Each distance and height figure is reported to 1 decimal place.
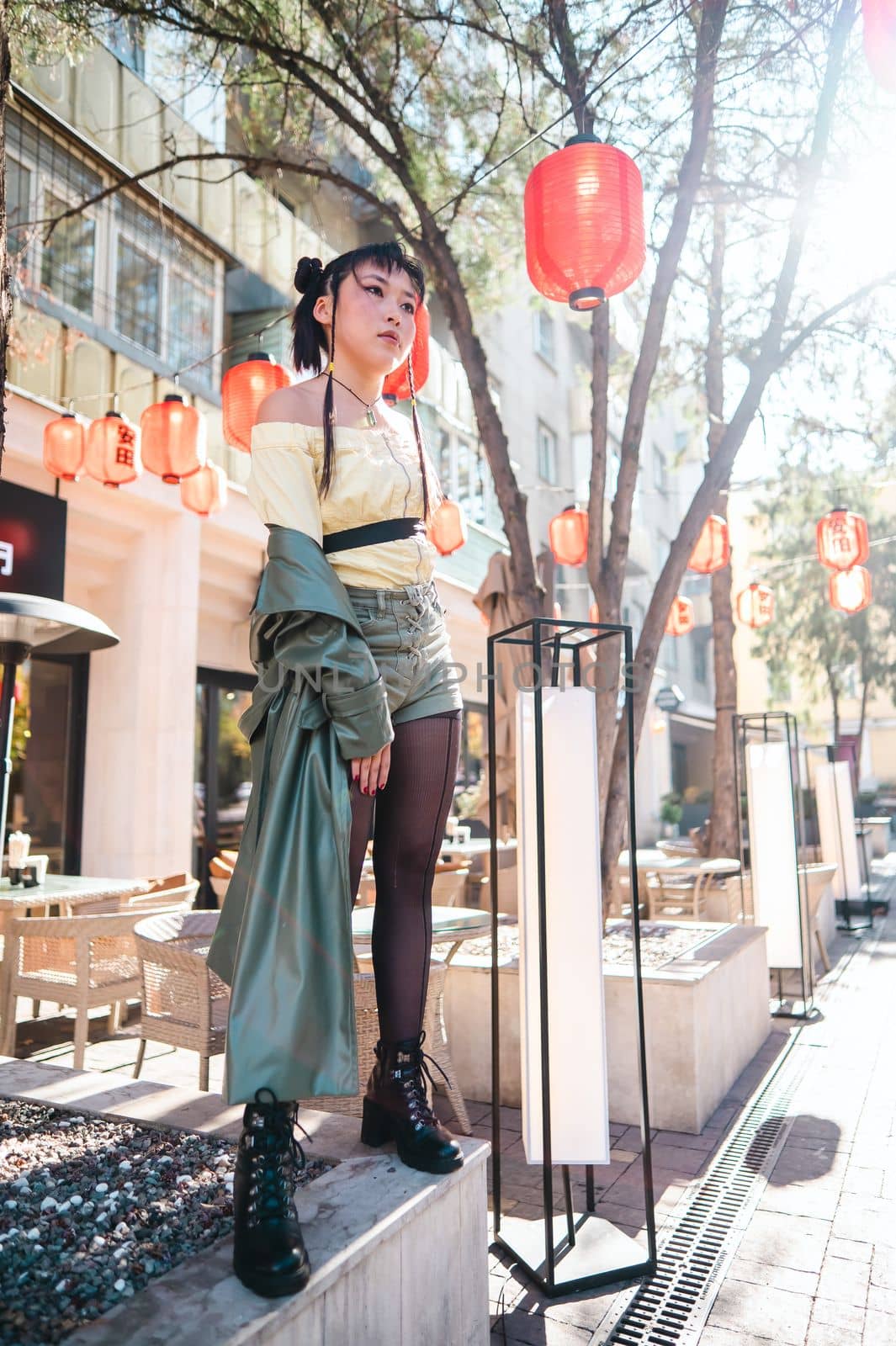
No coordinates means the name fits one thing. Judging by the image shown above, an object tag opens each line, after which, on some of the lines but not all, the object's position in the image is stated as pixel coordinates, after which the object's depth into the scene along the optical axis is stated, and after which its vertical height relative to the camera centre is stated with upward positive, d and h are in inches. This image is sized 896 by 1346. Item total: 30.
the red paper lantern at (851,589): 378.0 +78.5
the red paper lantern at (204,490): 293.7 +93.8
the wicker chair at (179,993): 124.0 -28.8
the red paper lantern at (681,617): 415.6 +76.6
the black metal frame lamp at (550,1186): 88.1 -40.6
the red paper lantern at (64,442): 261.1 +96.7
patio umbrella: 233.6 +41.0
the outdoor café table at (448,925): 119.7 -19.3
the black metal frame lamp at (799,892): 205.9 -25.7
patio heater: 147.7 +26.9
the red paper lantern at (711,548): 312.3 +78.8
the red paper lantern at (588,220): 144.6 +88.7
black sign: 275.9 +75.3
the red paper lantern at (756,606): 429.7 +81.7
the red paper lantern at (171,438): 245.8 +92.2
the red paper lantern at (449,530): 342.6 +94.0
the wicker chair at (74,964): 153.2 -31.3
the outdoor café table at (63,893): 183.2 -22.6
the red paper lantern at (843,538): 322.7 +84.7
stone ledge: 50.3 -29.9
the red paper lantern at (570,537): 334.0 +88.7
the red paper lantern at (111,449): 260.4 +94.8
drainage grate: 84.0 -50.1
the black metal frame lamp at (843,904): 317.4 -47.3
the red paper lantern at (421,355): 140.7 +71.4
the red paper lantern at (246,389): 208.5 +89.3
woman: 62.5 +3.2
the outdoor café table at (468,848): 285.1 -21.4
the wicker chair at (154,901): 191.0 -25.1
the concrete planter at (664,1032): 140.3 -40.2
